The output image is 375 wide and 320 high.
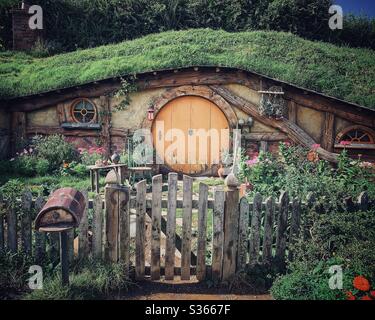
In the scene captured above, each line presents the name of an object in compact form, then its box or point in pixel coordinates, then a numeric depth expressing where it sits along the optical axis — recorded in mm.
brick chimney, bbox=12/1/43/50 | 12305
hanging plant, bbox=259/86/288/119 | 9383
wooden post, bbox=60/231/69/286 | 3568
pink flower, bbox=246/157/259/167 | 7593
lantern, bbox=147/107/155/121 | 9758
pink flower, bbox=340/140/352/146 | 9172
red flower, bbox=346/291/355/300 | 3543
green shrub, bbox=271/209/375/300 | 3738
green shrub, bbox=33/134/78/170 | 9570
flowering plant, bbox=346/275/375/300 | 3508
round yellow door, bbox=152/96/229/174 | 9930
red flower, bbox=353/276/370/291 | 3518
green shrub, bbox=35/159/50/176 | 9133
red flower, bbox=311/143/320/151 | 8970
